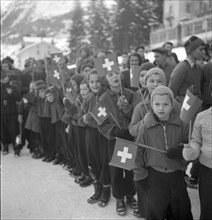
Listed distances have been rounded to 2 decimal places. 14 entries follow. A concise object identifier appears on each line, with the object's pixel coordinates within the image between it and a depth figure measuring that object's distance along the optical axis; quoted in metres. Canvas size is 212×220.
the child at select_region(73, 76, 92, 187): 4.67
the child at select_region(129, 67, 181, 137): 3.12
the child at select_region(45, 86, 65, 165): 5.72
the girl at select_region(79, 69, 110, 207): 3.97
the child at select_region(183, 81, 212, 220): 2.57
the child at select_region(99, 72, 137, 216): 3.58
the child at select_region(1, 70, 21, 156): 6.81
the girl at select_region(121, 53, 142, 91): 4.97
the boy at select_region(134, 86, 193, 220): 2.78
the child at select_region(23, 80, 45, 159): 6.38
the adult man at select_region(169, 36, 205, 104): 3.75
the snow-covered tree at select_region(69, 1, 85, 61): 45.76
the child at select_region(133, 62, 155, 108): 3.59
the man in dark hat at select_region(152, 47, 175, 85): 4.81
